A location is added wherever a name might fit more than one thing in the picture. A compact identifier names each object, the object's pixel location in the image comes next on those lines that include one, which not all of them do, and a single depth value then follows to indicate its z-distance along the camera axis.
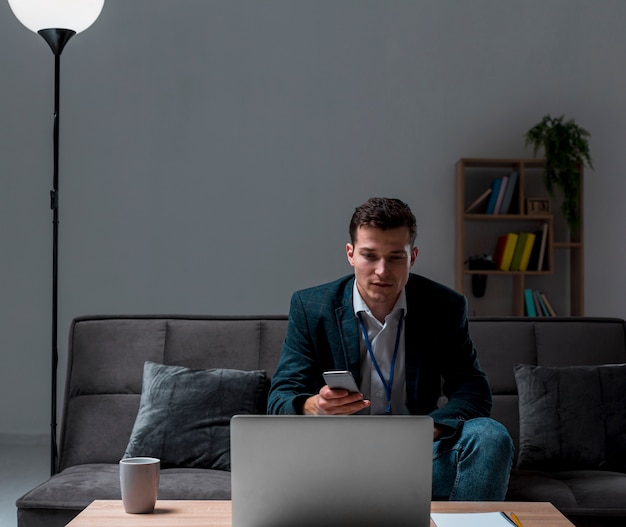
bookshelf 4.80
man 2.05
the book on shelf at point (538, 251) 4.69
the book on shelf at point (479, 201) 4.71
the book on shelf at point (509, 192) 4.70
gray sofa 2.60
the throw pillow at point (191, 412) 2.47
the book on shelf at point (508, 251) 4.68
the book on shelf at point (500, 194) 4.70
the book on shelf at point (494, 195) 4.72
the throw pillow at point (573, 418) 2.47
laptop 1.24
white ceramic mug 1.54
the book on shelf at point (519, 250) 4.70
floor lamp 2.99
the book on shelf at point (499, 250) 4.74
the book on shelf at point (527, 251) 4.69
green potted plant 4.59
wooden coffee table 1.48
